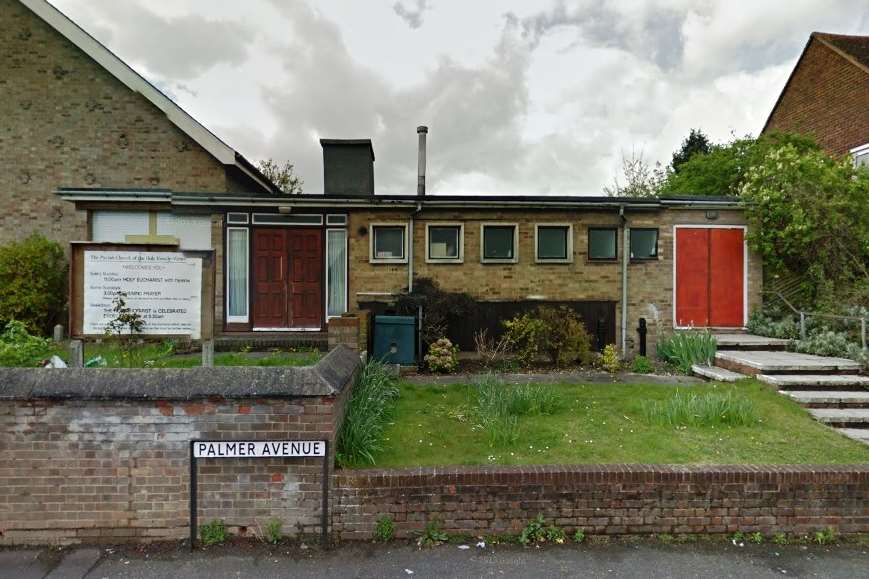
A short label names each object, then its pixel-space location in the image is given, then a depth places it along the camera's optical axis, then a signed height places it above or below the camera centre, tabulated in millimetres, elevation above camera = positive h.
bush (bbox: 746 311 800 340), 9406 -702
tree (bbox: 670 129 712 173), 31972 +10567
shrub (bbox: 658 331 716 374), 8500 -1070
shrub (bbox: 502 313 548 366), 8766 -848
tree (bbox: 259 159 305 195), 31016 +7735
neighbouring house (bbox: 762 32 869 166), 16578 +8141
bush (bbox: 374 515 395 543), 3695 -1933
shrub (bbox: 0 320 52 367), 4762 -652
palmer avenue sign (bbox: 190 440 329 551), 3668 -1298
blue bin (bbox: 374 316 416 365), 8516 -838
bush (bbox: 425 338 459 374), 8383 -1209
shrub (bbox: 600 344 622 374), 8523 -1273
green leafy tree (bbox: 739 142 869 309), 9695 +1520
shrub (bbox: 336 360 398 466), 4129 -1332
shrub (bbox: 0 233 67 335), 10789 +93
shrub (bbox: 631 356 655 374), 8555 -1398
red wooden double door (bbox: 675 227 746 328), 10555 +356
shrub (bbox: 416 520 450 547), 3658 -1979
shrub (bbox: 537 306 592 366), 8781 -942
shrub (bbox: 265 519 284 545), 3686 -1951
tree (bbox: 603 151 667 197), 28016 +6884
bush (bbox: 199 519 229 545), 3658 -1958
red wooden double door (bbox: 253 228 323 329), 10656 +224
